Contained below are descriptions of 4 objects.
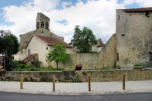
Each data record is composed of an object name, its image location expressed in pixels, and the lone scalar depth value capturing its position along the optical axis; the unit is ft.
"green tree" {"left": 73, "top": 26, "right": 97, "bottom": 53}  132.16
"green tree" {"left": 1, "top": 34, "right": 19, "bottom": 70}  54.54
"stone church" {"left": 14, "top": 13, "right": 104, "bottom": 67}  92.81
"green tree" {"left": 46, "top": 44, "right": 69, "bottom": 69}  84.19
